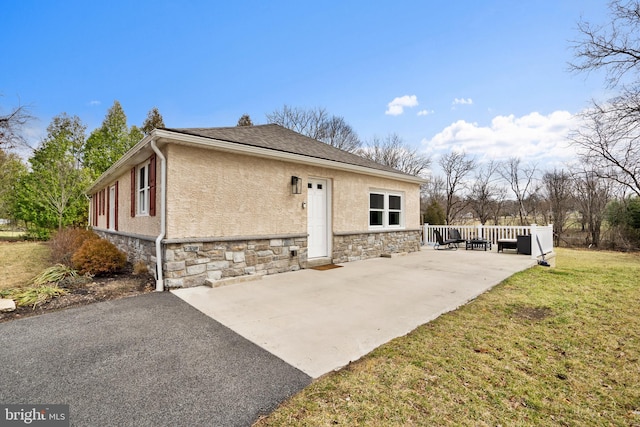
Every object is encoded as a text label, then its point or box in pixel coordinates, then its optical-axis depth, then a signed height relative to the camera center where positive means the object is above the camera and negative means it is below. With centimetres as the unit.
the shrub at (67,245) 738 -71
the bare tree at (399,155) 2419 +547
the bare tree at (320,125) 2278 +789
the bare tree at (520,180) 2061 +279
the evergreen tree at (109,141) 1962 +591
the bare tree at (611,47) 991 +619
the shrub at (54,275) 517 -103
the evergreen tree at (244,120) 2194 +780
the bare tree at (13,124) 1189 +419
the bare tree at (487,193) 2167 +192
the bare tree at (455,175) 2162 +335
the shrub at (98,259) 577 -79
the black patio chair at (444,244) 1150 -117
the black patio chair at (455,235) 1196 -72
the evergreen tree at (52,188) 1595 +190
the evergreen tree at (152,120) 2330 +836
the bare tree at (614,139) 1055 +341
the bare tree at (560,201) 1722 +101
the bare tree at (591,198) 1549 +111
